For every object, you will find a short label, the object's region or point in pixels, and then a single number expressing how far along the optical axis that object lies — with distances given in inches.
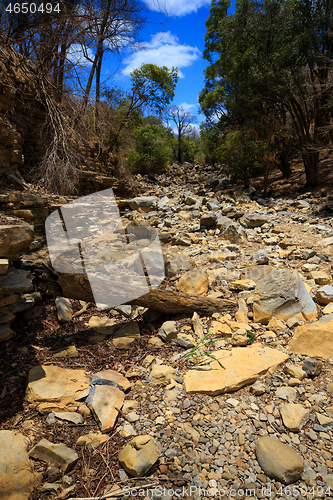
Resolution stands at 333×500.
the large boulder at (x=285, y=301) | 99.5
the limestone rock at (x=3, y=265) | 77.7
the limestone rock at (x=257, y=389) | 71.7
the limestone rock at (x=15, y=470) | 51.3
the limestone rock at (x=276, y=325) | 94.8
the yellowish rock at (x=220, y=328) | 98.0
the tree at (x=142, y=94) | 369.7
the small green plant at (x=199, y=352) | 87.2
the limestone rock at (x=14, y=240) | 79.4
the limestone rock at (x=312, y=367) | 74.8
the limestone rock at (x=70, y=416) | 66.7
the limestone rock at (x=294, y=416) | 61.7
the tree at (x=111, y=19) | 210.0
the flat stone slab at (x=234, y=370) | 74.0
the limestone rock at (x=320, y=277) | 118.8
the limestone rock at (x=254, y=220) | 222.2
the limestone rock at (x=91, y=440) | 60.9
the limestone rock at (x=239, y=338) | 91.3
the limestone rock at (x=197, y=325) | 100.1
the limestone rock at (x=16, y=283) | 88.4
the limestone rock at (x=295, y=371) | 74.5
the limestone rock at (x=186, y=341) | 94.0
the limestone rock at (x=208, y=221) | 234.5
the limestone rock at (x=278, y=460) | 52.4
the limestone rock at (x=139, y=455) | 55.1
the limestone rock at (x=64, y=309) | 111.0
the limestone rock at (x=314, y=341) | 81.5
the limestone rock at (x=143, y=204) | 327.0
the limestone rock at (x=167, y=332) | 99.0
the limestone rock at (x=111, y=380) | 77.3
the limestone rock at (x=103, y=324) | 107.2
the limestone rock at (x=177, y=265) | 151.8
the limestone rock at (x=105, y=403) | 65.6
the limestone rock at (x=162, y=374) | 79.3
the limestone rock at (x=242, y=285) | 122.0
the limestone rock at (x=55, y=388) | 70.6
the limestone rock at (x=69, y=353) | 92.6
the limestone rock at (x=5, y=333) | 87.5
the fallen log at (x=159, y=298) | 104.2
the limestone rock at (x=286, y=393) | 69.9
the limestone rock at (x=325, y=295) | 105.2
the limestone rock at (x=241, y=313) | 102.3
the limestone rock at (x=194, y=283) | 126.6
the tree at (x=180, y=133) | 820.0
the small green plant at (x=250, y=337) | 92.7
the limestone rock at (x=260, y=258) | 150.9
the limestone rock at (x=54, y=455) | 56.4
